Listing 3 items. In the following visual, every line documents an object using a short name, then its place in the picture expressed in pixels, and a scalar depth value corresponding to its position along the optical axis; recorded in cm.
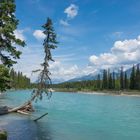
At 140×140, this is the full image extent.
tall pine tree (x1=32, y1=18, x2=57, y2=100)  2125
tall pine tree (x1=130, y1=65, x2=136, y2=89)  8052
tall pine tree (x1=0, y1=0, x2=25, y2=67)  1106
